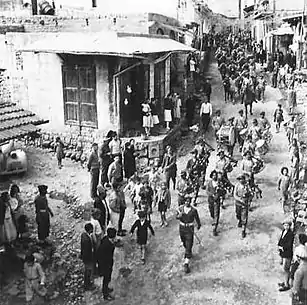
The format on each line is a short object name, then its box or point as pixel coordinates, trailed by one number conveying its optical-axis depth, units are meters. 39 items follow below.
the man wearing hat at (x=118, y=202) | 11.27
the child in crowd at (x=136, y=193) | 11.25
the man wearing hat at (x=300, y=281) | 8.00
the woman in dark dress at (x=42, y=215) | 10.65
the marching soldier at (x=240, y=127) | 16.56
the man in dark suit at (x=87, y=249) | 9.02
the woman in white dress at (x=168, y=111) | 17.83
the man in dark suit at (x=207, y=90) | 21.31
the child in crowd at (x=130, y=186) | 12.49
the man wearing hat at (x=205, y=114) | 18.68
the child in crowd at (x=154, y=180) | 12.34
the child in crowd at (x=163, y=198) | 11.88
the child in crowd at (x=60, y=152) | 16.31
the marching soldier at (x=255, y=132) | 15.59
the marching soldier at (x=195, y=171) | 12.94
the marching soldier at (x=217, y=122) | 17.26
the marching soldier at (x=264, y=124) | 16.50
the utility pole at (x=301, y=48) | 24.26
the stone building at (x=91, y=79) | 16.41
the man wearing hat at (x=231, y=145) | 16.27
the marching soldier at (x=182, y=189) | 11.96
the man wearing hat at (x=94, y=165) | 13.54
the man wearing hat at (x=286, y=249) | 9.13
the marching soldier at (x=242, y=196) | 11.09
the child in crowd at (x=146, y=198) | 11.00
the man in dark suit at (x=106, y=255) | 8.85
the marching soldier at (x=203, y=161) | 13.36
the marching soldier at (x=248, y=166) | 12.66
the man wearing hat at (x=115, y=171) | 12.96
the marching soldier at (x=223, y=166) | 12.02
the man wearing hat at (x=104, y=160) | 14.47
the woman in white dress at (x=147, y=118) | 16.72
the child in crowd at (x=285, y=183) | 12.03
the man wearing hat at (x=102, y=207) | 10.77
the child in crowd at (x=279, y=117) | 18.55
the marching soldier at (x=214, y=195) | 11.38
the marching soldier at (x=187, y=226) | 9.88
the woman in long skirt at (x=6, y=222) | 10.05
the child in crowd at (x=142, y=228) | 10.12
